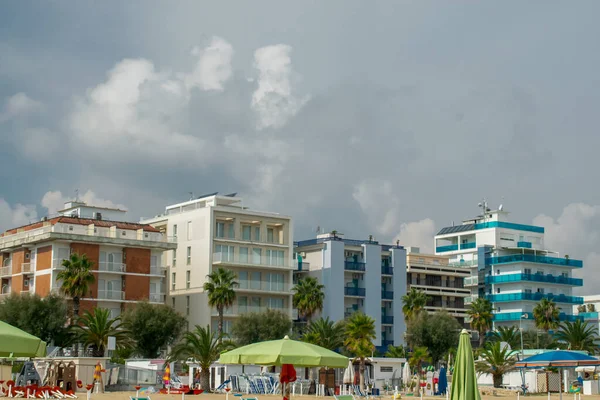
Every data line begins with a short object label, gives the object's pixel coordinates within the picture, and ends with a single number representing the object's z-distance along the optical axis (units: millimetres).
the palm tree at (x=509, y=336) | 90750
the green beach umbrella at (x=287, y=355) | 21781
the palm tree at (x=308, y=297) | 85125
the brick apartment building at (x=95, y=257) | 74812
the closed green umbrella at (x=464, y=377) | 19016
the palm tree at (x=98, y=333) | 63344
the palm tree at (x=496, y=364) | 58781
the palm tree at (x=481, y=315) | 96875
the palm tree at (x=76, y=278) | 70125
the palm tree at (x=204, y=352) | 57031
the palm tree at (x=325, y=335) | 73462
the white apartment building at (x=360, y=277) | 90938
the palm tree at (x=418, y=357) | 77781
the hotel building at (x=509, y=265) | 106000
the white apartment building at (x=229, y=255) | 82812
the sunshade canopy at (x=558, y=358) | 33406
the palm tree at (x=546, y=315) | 98062
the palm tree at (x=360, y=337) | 70062
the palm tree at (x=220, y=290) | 77250
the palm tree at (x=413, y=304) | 93312
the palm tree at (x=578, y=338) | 86562
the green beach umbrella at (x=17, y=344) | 16625
